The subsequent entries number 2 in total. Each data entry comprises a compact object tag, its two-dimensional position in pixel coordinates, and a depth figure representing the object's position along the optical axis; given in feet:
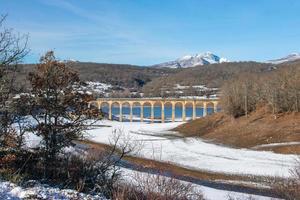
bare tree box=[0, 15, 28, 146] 47.99
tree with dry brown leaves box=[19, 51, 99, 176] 59.16
